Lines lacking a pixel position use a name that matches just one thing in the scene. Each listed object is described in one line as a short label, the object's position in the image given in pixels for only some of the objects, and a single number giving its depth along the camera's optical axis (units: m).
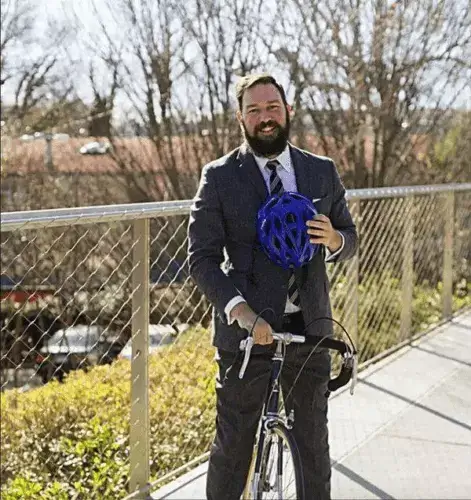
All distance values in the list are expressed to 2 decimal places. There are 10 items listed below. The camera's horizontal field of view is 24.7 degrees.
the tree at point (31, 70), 8.52
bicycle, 2.57
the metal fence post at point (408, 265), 6.00
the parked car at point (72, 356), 8.23
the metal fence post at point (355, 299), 5.46
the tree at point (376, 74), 4.88
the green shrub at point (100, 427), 3.86
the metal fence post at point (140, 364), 3.60
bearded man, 2.60
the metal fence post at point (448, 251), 5.72
